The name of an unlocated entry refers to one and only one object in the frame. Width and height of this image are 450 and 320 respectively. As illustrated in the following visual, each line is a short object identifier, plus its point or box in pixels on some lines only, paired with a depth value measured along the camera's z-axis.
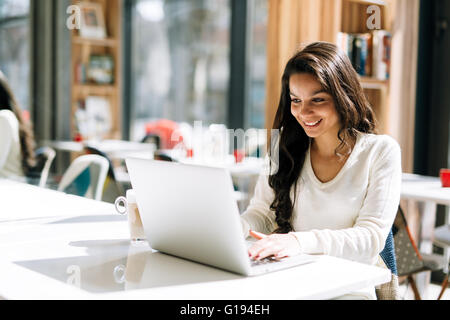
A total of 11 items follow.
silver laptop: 1.15
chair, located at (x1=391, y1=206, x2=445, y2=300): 2.49
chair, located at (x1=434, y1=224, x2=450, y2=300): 2.92
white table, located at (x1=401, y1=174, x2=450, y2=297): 2.82
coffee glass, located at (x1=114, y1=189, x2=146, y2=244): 1.50
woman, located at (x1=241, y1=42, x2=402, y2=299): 1.62
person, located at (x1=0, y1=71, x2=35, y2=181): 3.51
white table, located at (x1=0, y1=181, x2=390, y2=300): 1.08
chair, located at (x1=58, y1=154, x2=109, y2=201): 2.65
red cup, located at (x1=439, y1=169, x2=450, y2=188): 3.00
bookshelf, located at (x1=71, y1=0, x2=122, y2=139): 6.05
